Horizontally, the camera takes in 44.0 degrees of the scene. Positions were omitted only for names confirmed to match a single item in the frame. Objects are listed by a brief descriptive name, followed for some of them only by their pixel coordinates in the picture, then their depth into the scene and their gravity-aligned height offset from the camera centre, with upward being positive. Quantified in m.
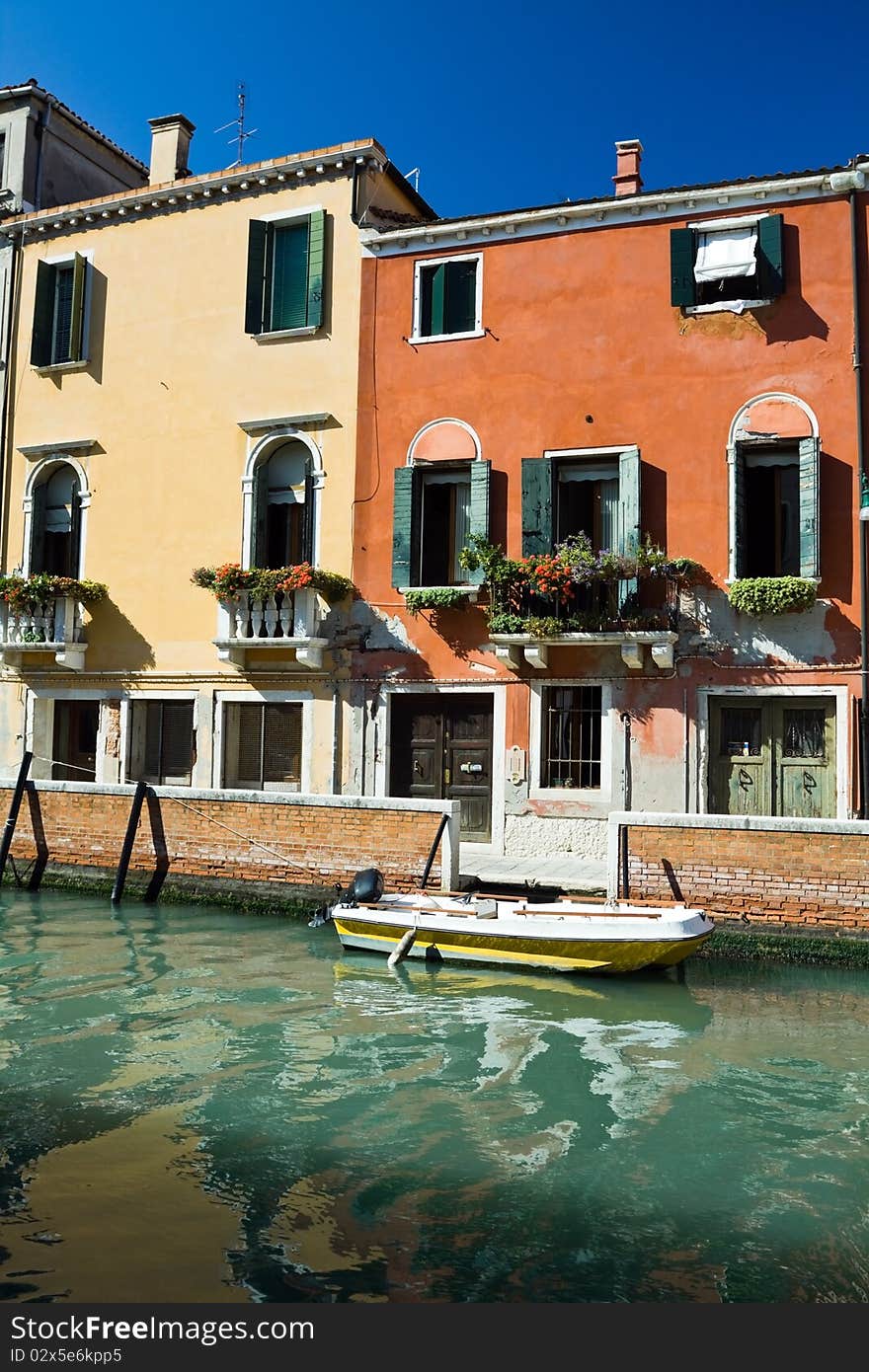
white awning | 12.17 +5.99
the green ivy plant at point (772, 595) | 11.52 +1.99
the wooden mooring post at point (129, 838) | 12.28 -0.81
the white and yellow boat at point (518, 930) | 8.80 -1.31
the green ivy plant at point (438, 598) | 13.13 +2.15
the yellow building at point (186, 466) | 14.27 +4.31
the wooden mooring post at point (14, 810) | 13.05 -0.55
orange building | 11.88 +3.17
